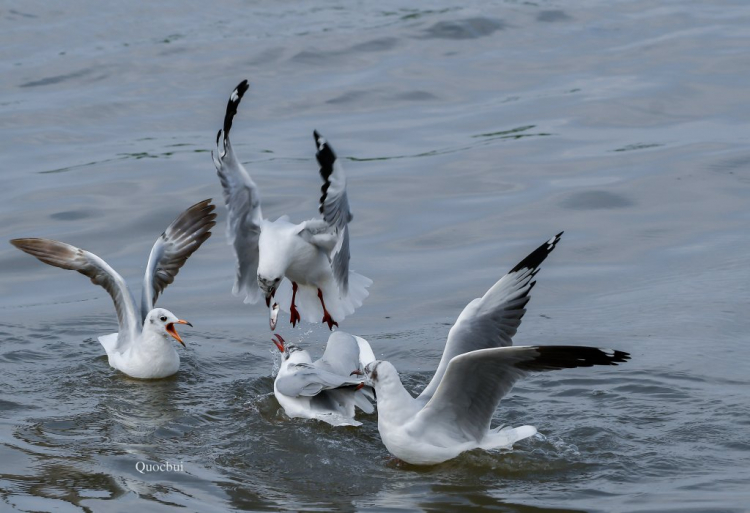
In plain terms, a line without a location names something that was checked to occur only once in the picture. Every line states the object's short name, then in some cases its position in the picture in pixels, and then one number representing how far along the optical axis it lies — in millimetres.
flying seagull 17375
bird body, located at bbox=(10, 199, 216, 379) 17984
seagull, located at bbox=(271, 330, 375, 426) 15781
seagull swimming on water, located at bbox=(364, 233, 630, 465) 13789
